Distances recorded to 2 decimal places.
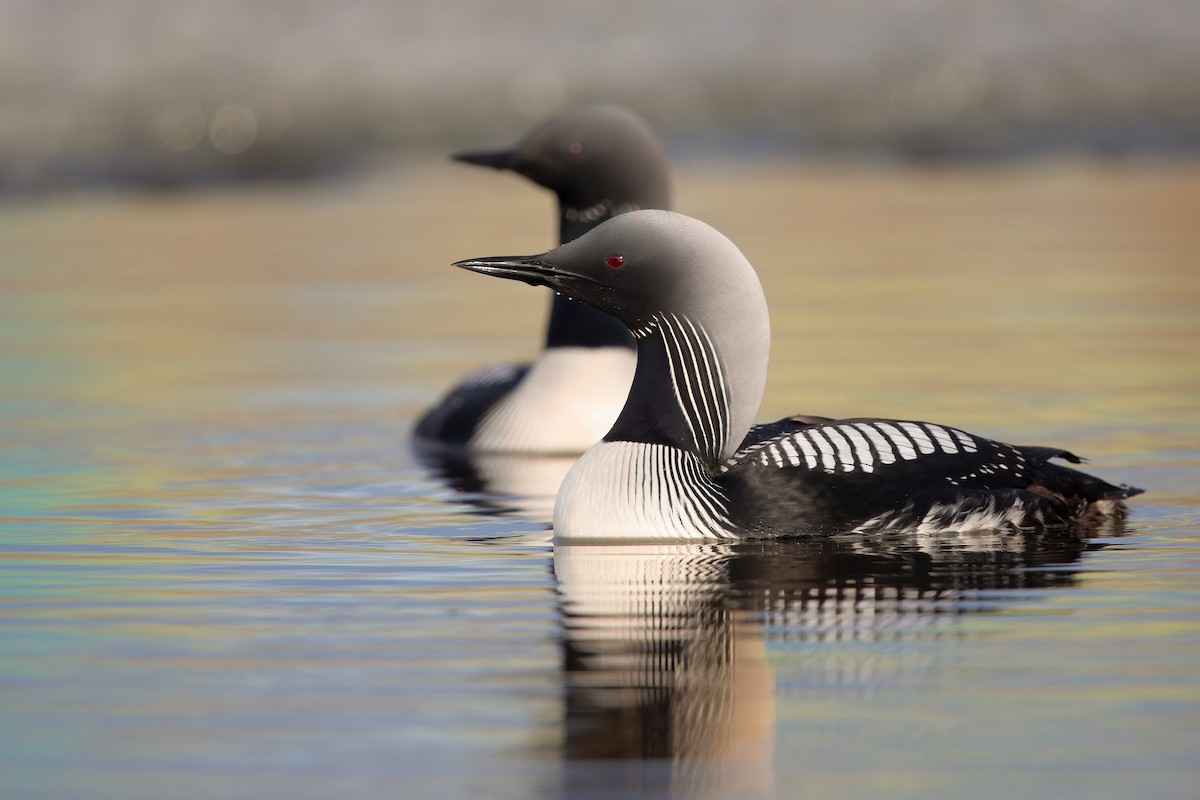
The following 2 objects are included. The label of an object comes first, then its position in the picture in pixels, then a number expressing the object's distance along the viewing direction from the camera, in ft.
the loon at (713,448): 39.14
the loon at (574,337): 55.06
